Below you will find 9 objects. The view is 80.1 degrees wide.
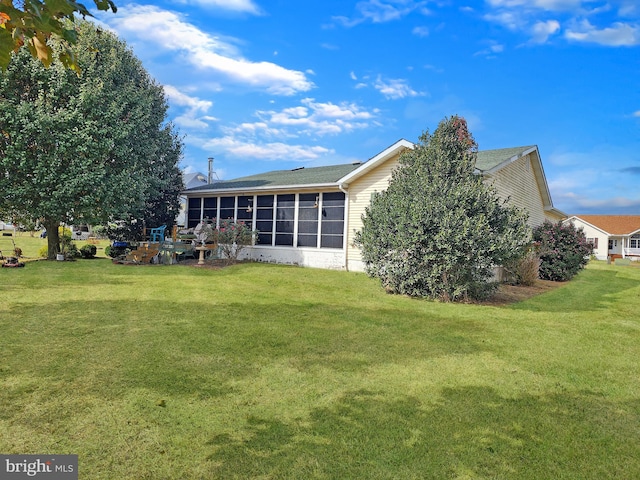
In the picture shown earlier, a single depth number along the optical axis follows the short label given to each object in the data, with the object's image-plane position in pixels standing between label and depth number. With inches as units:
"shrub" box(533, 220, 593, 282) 596.1
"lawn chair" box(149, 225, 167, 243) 655.8
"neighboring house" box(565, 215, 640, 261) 1644.9
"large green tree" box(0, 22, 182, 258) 515.5
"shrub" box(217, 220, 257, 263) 600.7
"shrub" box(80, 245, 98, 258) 664.4
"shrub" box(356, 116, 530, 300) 336.8
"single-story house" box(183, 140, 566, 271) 554.9
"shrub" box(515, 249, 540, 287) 512.7
